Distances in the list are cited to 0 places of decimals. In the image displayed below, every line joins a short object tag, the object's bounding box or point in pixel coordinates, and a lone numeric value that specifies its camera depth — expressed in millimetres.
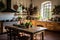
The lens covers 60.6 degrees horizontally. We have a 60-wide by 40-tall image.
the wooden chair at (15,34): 2203
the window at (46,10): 4007
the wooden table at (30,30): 1965
